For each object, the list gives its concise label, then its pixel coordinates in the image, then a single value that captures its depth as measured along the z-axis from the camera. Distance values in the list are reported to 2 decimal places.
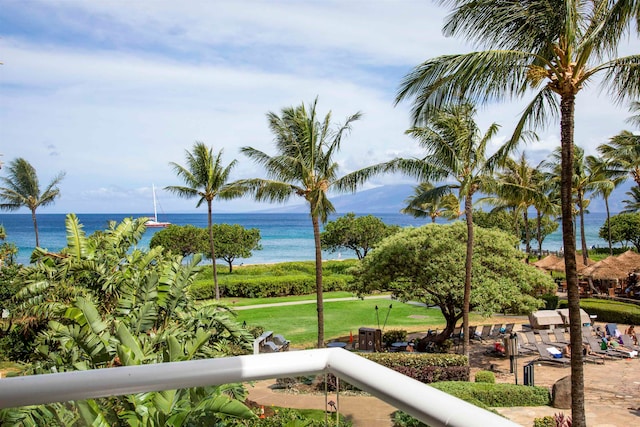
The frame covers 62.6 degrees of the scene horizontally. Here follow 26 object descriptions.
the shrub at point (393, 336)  22.08
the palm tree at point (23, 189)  43.53
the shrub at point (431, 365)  16.05
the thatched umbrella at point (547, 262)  32.41
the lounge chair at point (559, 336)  20.14
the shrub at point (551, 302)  28.30
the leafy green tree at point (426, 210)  43.38
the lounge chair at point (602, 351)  18.78
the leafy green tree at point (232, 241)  53.81
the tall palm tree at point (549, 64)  9.70
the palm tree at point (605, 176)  33.78
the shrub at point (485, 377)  15.31
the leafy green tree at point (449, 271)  19.77
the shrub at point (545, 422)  10.84
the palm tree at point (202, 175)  31.81
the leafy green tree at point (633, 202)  52.50
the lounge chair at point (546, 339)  19.44
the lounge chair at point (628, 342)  19.44
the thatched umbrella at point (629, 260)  27.62
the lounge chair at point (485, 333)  22.77
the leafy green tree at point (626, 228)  50.81
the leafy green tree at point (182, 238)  50.69
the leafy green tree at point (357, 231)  54.19
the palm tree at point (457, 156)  18.58
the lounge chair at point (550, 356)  18.22
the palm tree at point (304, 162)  19.64
